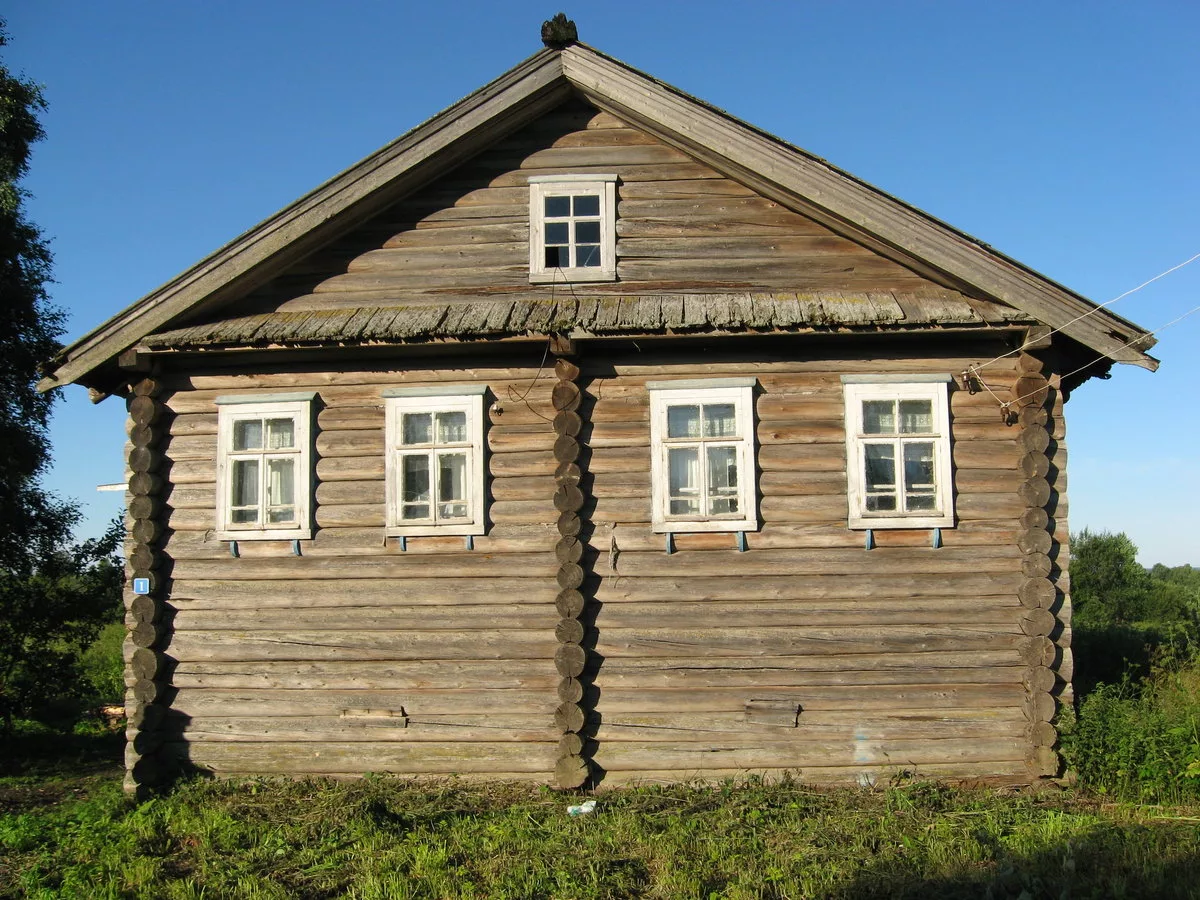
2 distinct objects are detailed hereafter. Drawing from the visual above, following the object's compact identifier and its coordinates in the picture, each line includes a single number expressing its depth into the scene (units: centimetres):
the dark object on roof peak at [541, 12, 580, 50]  1000
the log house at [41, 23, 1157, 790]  924
